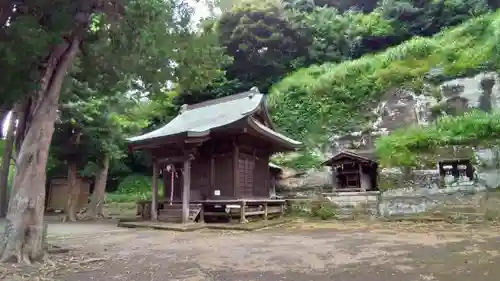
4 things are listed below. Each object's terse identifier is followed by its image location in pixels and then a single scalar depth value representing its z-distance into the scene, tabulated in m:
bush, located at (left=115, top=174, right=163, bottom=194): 24.90
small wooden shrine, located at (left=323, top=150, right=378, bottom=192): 16.02
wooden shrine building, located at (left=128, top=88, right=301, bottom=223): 12.10
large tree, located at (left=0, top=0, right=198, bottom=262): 5.36
